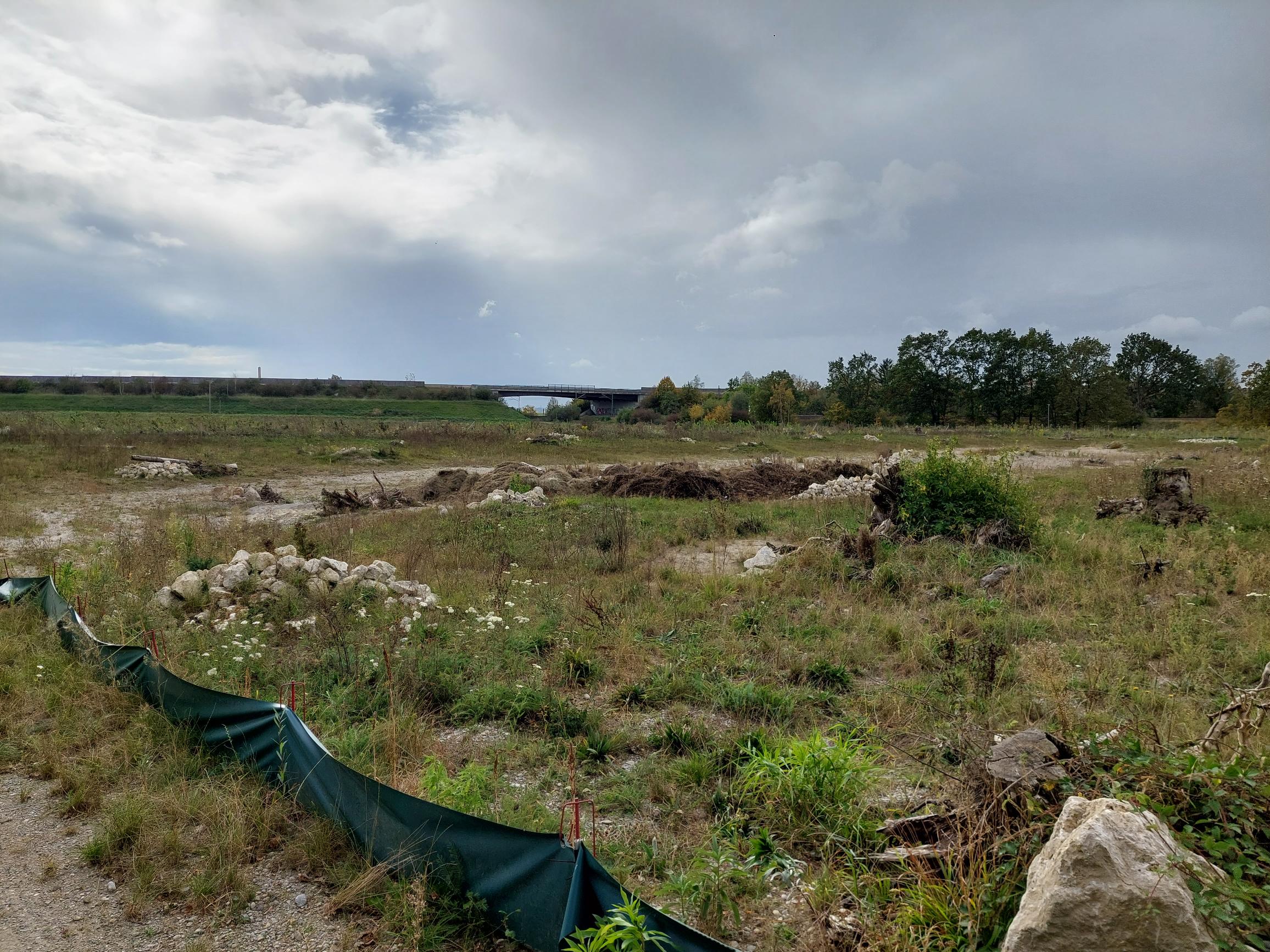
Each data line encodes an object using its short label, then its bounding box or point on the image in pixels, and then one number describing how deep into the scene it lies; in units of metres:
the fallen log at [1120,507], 13.16
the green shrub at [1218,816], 2.19
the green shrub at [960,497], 11.15
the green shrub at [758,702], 5.37
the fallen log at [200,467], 24.06
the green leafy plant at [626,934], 2.49
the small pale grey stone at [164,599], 7.87
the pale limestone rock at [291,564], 8.59
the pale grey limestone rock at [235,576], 8.26
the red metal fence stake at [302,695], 5.41
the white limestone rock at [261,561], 8.73
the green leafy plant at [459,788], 3.90
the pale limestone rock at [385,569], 8.87
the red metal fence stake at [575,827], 3.07
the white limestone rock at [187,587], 8.03
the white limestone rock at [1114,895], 2.14
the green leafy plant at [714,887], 3.16
